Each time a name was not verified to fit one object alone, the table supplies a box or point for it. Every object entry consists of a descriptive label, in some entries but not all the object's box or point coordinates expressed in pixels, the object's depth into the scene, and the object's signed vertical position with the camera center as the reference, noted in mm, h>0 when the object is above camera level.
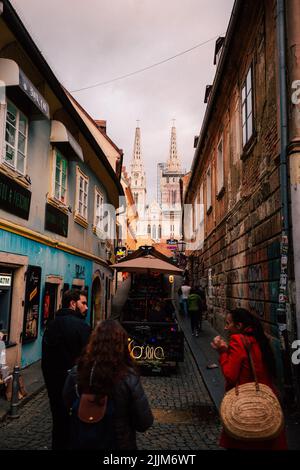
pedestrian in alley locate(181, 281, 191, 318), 19211 +143
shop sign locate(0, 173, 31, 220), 8172 +2022
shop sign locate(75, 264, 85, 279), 13945 +781
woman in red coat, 3334 -519
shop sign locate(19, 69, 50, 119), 7787 +3978
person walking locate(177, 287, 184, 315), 21712 -812
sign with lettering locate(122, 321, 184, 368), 9305 -1156
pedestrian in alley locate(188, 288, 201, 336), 14498 -494
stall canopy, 11125 +773
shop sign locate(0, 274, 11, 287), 8568 +255
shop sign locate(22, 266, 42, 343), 9555 -254
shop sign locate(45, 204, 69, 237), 10938 +2041
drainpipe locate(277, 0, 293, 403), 6688 +1476
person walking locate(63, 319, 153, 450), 2701 -660
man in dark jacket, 4289 -687
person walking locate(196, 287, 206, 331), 14708 -319
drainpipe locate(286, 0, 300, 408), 6676 +2852
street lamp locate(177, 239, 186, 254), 31678 +3853
